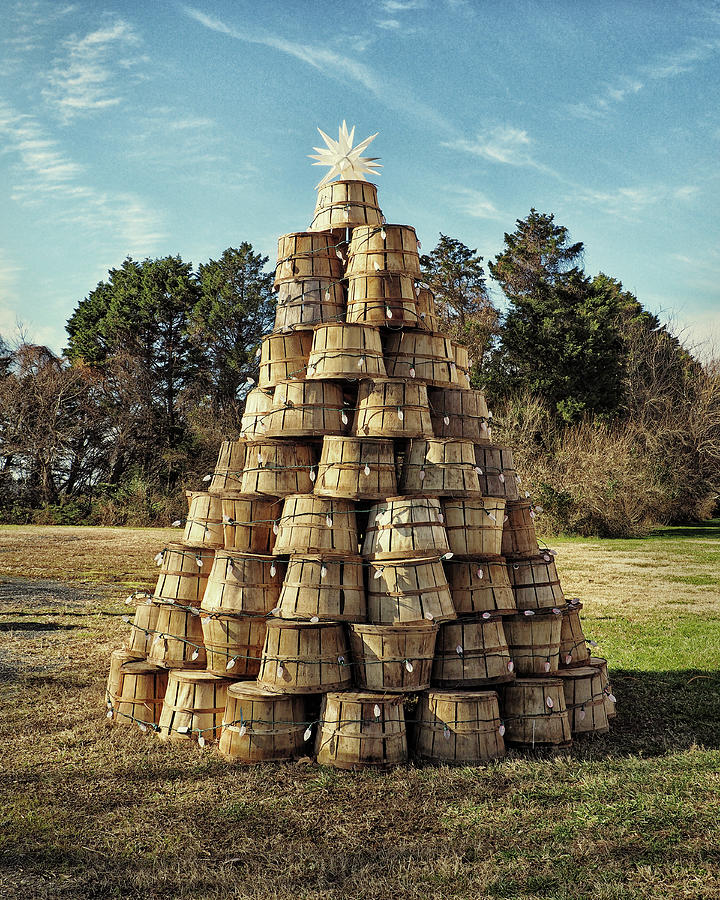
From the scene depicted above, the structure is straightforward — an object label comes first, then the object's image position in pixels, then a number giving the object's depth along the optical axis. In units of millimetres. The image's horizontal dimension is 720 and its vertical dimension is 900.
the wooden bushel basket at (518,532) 7492
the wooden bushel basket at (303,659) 5930
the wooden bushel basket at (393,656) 5926
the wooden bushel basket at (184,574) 7004
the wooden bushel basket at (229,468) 7672
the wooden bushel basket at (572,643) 7125
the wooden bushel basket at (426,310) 7570
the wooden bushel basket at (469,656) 6199
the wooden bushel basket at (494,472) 7402
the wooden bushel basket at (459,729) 5883
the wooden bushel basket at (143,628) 7075
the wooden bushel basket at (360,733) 5754
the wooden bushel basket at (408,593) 6027
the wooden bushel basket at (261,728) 5863
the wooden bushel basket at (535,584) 6984
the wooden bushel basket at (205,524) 7301
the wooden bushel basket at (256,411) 7684
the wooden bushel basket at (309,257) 7762
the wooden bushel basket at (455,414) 7520
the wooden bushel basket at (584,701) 6621
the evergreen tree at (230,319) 37281
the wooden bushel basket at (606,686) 7086
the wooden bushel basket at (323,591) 6125
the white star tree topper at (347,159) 8172
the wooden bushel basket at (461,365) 7643
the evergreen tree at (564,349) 36188
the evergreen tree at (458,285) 41188
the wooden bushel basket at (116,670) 6934
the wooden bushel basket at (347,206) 7941
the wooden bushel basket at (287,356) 7562
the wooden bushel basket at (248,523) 6922
